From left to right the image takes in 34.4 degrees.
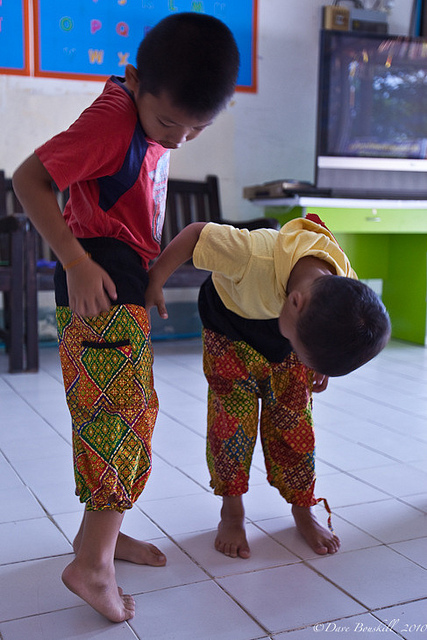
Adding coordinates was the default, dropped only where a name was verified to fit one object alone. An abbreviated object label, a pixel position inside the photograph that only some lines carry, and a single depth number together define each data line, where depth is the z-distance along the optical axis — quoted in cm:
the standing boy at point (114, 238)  100
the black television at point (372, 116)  348
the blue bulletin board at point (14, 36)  332
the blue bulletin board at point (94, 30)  340
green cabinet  341
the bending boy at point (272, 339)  108
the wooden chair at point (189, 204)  371
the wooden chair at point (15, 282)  281
